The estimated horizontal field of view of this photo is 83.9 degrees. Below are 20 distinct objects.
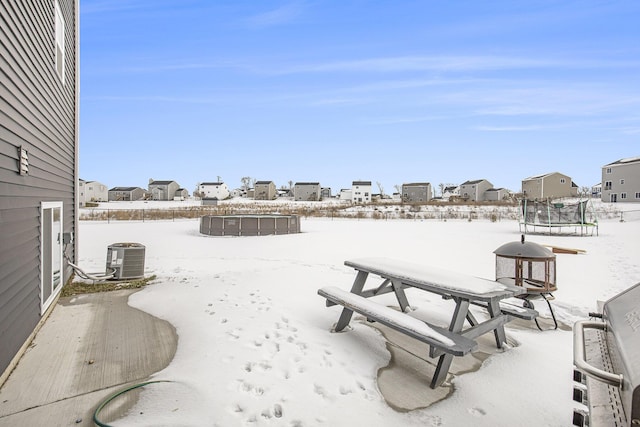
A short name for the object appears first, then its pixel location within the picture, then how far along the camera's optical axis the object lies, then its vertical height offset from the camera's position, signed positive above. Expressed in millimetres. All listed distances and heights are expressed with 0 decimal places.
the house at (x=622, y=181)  38906 +3072
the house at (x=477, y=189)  67438 +3415
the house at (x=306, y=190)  76750 +3544
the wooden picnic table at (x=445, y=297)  3113 -1046
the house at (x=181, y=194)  78969 +2702
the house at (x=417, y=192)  71662 +3039
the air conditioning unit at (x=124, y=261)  6781 -1073
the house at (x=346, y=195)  86125 +2833
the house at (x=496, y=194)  66250 +2472
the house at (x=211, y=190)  81062 +3673
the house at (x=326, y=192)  99419 +4107
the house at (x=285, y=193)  96438 +3747
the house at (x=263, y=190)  77938 +3555
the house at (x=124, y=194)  70750 +2367
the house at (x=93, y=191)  55656 +2408
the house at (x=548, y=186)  52250 +3153
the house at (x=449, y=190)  87719 +4313
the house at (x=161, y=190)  74800 +3356
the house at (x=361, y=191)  79769 +3513
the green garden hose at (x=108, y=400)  2494 -1524
